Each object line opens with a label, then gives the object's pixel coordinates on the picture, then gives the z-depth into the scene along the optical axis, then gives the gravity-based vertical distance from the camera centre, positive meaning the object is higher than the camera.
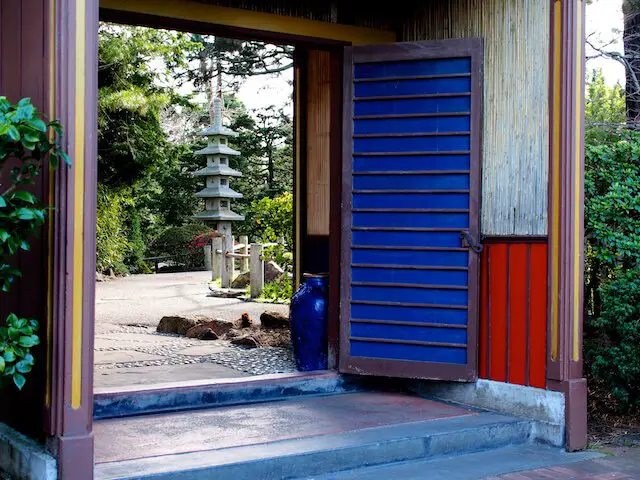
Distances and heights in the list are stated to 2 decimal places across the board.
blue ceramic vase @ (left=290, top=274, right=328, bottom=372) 6.12 -0.70
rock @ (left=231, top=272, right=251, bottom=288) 15.19 -0.92
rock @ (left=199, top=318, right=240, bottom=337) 8.88 -1.04
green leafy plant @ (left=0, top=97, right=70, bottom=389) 3.22 +0.09
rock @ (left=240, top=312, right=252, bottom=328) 8.98 -0.99
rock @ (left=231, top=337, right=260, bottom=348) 7.90 -1.08
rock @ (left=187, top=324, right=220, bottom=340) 8.77 -1.10
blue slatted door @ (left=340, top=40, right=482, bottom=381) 5.48 +0.16
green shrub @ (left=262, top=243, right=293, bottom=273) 13.55 -0.37
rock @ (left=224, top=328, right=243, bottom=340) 8.52 -1.08
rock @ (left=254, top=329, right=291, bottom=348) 7.93 -1.06
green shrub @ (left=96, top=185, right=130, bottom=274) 18.20 -0.01
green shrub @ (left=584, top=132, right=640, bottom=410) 5.36 -0.26
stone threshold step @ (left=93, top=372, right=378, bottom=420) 5.03 -1.07
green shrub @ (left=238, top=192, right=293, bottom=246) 12.97 +0.24
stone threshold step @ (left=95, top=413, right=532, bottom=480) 3.84 -1.15
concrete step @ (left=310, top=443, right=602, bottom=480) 4.26 -1.30
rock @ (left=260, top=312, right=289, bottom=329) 8.74 -0.95
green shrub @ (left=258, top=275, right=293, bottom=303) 12.84 -0.94
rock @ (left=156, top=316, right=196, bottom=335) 9.20 -1.06
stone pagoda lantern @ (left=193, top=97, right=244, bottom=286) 22.94 +1.49
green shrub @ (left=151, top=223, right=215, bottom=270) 23.97 -0.40
